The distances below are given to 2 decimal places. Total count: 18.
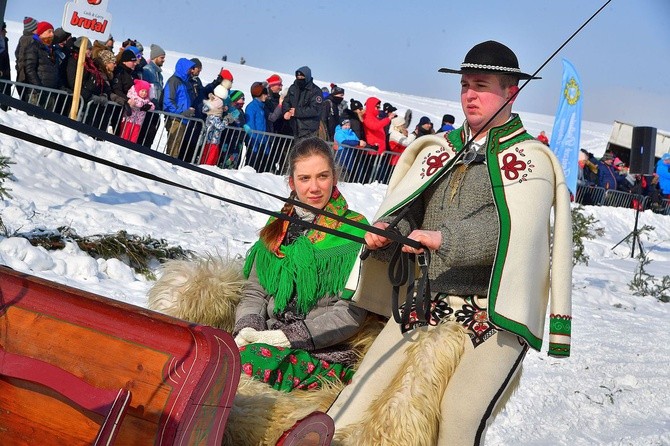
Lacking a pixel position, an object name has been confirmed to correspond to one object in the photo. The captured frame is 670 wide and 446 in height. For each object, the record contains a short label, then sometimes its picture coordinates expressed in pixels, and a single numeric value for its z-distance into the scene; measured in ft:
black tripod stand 51.03
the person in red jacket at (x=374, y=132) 51.16
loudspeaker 55.52
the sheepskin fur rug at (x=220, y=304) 11.39
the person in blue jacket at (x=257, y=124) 44.75
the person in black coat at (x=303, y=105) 45.03
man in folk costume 11.01
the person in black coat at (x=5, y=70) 35.73
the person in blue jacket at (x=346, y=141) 48.57
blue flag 50.08
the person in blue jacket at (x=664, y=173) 80.07
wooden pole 33.24
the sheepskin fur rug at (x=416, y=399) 10.64
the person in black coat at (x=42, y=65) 35.86
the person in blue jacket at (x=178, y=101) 40.70
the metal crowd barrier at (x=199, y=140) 36.55
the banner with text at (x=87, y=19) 31.65
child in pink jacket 38.29
